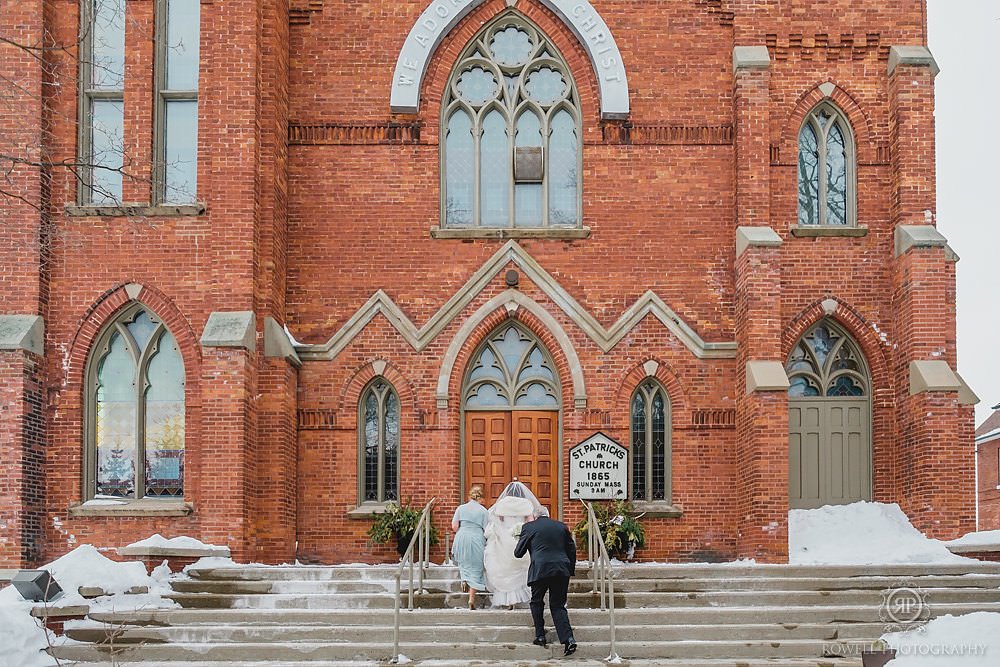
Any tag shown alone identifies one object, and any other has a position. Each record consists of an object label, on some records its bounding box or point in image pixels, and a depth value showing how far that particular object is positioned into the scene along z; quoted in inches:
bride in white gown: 558.3
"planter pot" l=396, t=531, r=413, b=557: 716.7
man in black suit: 516.7
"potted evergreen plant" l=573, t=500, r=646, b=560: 709.3
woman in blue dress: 565.0
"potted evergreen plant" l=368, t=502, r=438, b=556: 717.3
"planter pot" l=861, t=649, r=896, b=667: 460.4
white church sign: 737.0
